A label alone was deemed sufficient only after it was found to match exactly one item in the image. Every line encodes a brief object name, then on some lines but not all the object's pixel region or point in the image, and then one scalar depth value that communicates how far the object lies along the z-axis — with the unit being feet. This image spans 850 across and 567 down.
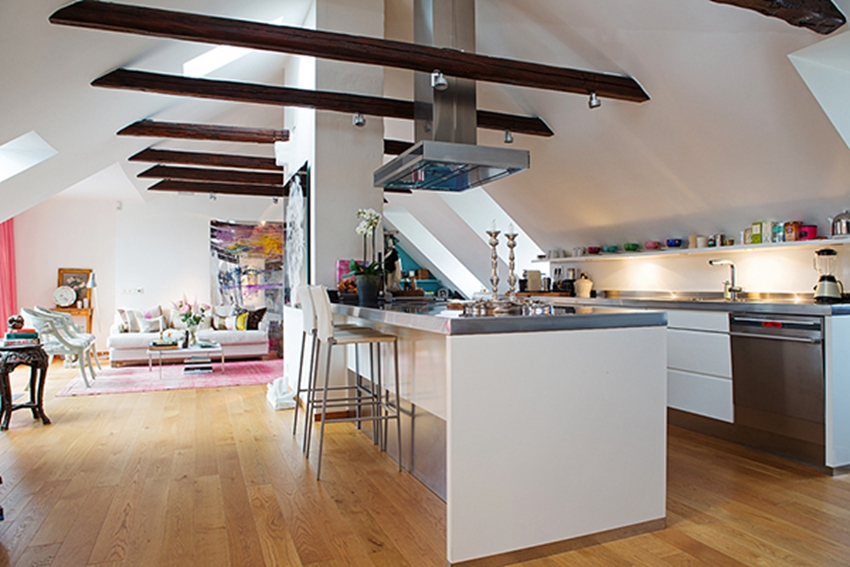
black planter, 12.84
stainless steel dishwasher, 11.04
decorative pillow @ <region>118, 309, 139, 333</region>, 27.84
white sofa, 26.25
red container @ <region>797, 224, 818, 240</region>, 13.25
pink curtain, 27.50
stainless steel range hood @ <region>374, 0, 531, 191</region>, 12.33
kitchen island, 7.12
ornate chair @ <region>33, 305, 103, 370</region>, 21.74
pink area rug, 20.71
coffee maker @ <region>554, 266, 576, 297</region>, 21.62
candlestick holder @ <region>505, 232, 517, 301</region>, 8.79
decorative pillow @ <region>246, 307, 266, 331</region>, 29.76
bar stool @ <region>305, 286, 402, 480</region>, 11.10
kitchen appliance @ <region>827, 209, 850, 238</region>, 12.28
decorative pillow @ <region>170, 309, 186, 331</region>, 30.04
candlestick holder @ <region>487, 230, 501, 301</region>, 8.61
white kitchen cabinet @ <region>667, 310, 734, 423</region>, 12.84
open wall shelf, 12.94
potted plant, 12.85
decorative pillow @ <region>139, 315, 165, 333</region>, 28.14
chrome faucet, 14.98
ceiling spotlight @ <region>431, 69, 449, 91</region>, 11.96
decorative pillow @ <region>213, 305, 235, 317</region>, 30.55
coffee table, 23.80
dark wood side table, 14.33
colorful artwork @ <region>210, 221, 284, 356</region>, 32.32
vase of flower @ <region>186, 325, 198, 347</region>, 26.00
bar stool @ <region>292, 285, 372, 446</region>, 12.35
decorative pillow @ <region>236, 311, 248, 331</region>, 29.48
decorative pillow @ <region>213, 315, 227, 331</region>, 29.66
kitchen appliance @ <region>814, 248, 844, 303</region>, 12.11
